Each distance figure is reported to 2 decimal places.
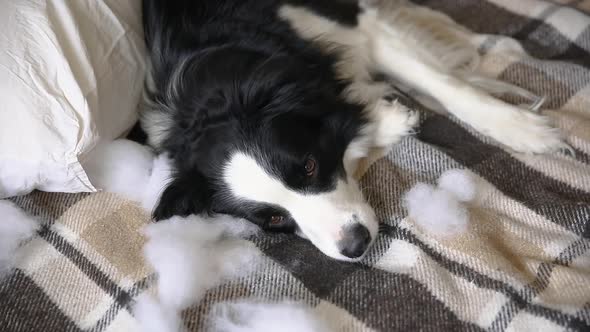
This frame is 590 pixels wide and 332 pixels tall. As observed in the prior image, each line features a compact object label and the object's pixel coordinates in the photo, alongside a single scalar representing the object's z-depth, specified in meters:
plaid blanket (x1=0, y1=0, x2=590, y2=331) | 1.13
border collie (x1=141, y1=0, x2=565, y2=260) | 1.40
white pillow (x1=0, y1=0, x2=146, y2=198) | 1.31
